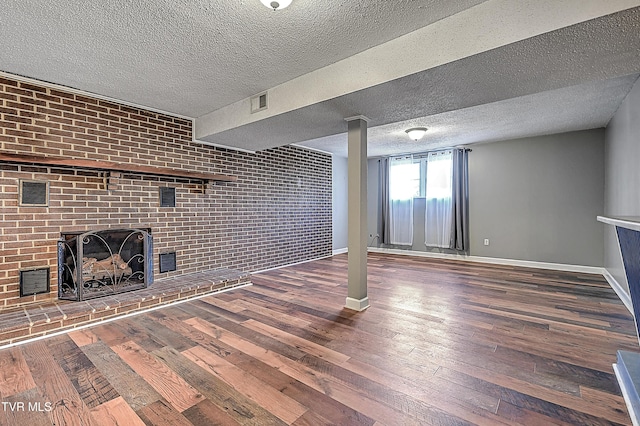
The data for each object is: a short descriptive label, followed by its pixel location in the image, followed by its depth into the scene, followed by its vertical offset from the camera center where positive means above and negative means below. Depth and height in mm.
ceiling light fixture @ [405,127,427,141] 4480 +1314
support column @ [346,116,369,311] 3059 +24
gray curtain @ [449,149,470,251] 5805 +368
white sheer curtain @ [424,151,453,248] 6027 +361
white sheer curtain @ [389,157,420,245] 6547 +474
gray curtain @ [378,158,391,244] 6871 +430
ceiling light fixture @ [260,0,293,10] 1712 +1273
